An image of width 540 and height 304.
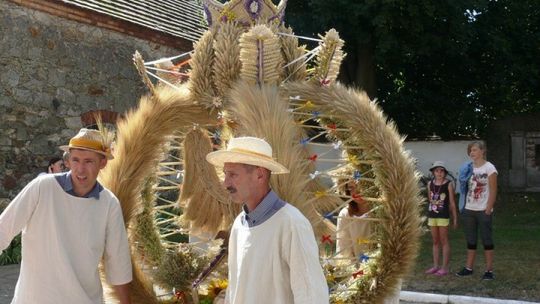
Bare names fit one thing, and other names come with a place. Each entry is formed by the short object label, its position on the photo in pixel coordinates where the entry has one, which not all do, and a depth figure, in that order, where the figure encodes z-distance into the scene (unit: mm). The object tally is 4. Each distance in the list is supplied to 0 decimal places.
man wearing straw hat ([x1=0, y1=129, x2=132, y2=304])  3320
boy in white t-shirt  7516
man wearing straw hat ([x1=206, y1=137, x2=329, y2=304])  2748
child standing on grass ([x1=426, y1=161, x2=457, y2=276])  7801
